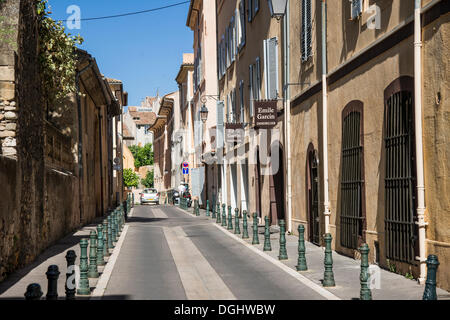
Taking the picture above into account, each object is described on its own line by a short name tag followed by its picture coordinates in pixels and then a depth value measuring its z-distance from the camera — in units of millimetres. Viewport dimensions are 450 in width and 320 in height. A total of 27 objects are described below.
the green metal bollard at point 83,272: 10227
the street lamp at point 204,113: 32375
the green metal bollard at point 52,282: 6949
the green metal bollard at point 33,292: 5585
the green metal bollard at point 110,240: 17764
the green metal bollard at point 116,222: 20633
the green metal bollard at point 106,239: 15877
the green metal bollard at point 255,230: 17898
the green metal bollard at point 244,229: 19516
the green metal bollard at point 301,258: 12328
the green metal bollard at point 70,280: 8789
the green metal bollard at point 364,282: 8641
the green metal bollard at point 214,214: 31097
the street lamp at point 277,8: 18625
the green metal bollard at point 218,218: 27602
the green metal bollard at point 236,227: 21297
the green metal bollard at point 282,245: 14062
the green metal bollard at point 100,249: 13734
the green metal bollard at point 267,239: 16000
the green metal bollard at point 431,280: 7129
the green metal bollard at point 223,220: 24842
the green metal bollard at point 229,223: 23453
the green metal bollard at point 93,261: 12104
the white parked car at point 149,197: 60500
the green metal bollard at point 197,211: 35062
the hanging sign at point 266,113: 20844
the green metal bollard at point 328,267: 10264
